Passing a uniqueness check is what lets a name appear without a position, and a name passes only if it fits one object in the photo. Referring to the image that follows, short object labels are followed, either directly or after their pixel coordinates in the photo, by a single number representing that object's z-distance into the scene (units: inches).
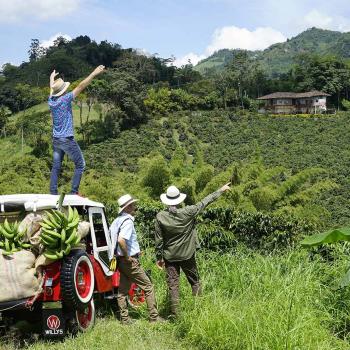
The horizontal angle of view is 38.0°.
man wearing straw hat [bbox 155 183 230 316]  204.7
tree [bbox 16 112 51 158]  1798.2
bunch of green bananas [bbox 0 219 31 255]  190.2
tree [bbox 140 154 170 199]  690.8
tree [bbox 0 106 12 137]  2092.2
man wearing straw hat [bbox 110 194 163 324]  201.9
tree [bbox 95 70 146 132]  2025.1
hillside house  2704.2
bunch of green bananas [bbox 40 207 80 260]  181.0
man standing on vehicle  240.5
